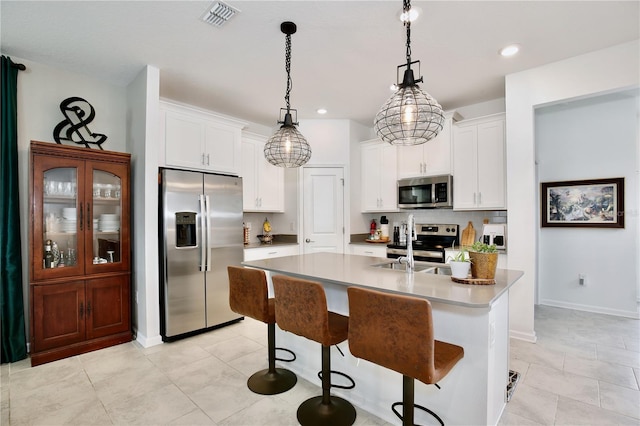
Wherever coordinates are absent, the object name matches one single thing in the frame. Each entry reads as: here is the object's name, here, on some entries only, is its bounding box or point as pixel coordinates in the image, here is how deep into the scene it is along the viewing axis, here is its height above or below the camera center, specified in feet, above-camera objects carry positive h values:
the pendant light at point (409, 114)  5.98 +1.89
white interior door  15.64 +0.27
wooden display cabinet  9.09 -1.12
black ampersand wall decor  10.32 +3.08
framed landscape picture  12.92 +0.28
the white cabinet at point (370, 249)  14.67 -1.79
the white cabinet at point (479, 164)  12.02 +1.88
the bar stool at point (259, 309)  7.20 -2.28
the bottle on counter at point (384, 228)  16.05 -0.83
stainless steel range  12.91 -1.46
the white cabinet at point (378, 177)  15.26 +1.76
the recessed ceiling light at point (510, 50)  9.11 +4.77
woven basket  5.87 -1.02
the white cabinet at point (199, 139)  11.50 +2.94
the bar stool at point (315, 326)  5.88 -2.30
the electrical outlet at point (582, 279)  13.58 -3.02
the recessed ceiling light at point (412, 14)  7.43 +4.83
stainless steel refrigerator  10.75 -1.22
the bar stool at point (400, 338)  4.47 -1.94
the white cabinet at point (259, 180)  14.71 +1.64
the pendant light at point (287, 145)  8.36 +1.84
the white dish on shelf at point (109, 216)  10.36 -0.04
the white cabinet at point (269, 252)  13.93 -1.81
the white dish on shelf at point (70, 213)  9.77 +0.07
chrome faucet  7.11 -0.78
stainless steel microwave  13.43 +0.86
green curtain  9.17 -0.50
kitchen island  5.41 -2.40
